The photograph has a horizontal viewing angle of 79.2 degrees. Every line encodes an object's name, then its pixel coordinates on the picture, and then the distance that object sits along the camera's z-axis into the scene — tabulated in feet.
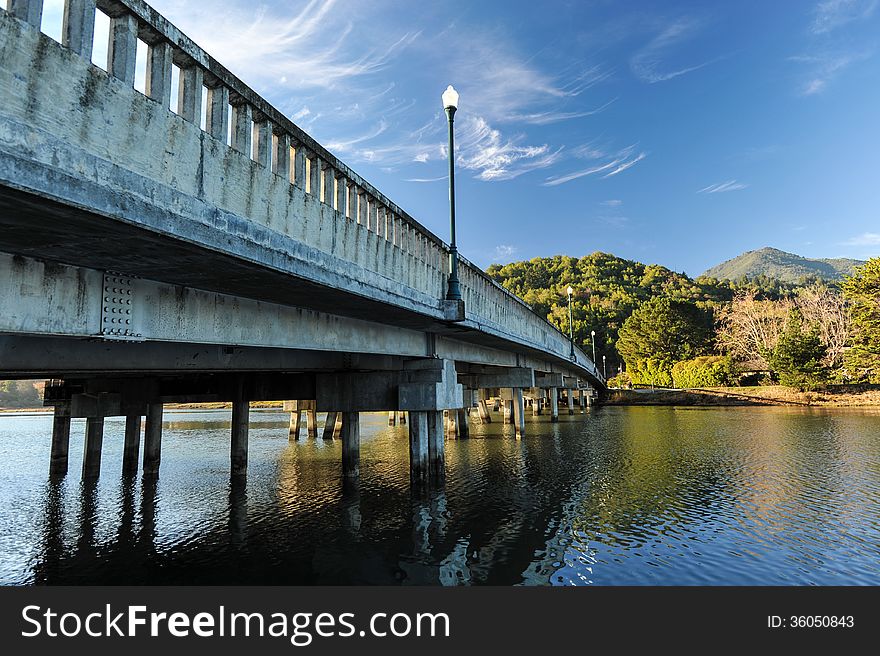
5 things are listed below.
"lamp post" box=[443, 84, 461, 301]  47.26
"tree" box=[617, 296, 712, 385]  316.81
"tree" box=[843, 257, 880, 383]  213.25
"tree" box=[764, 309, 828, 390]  225.19
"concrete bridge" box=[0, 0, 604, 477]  17.17
